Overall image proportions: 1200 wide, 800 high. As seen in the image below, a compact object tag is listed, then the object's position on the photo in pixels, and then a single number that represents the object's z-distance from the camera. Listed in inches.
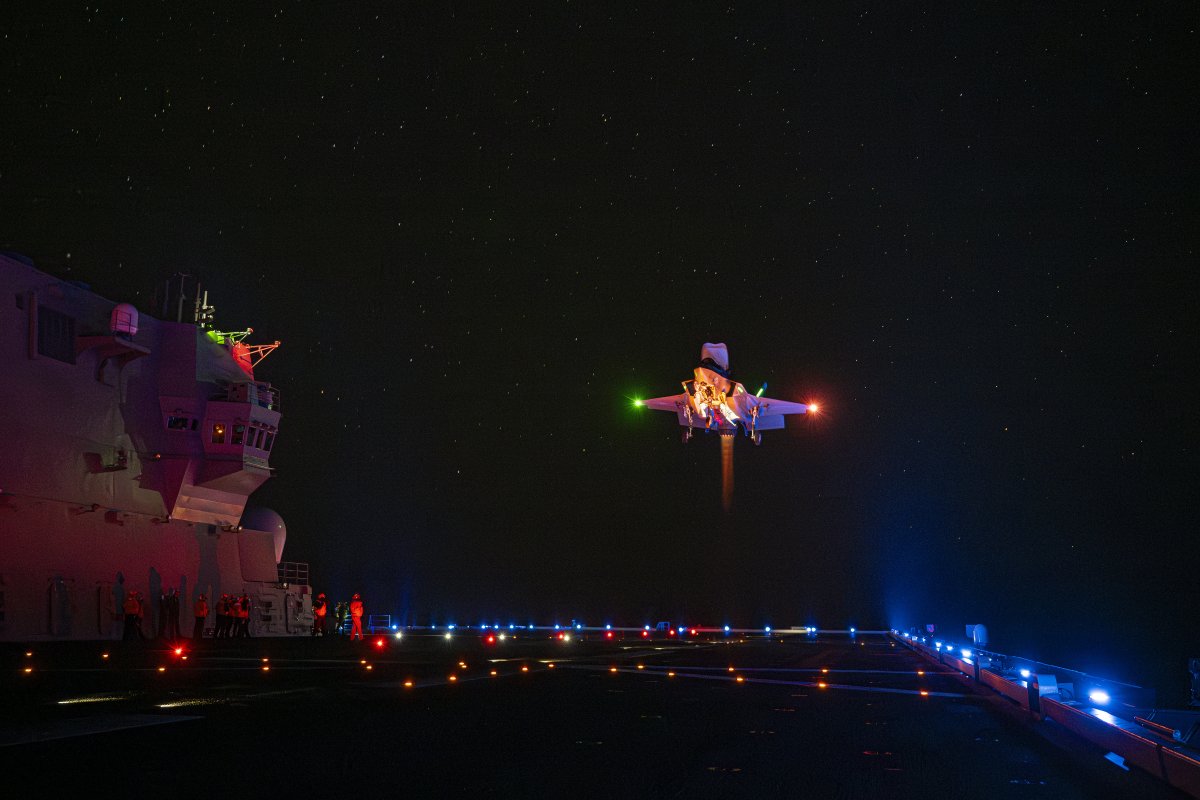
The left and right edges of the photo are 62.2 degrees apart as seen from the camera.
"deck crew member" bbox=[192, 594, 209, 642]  1708.7
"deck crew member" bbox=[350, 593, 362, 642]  1716.3
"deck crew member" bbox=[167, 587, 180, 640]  1701.5
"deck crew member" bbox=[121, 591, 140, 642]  1530.5
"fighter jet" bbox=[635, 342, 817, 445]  2539.4
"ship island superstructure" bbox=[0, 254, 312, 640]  1481.3
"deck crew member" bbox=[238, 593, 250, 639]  1792.6
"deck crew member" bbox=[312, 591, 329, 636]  1917.0
